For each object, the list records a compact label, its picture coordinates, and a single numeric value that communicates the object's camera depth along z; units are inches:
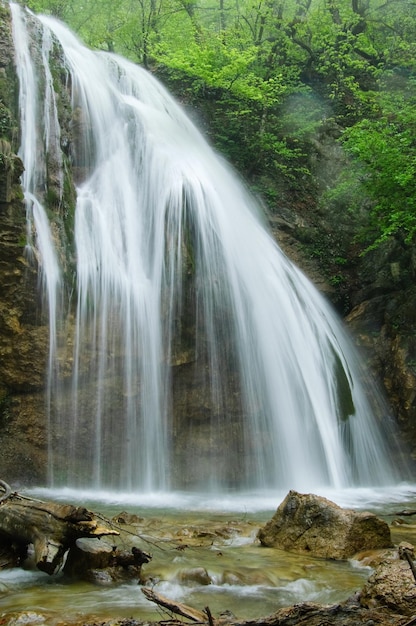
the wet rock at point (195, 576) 176.7
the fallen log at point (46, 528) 165.9
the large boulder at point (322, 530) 207.3
